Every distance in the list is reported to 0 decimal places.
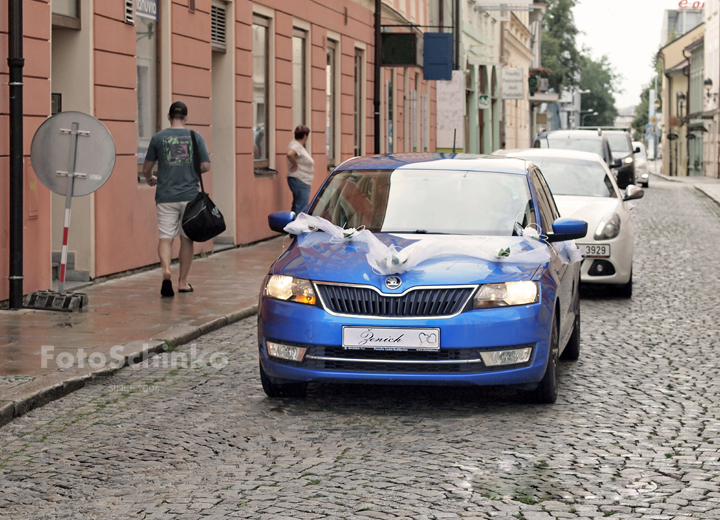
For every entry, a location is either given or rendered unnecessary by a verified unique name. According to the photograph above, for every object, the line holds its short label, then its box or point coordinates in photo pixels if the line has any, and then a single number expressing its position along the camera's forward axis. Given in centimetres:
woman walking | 1767
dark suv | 3447
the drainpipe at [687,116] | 6638
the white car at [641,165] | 4066
